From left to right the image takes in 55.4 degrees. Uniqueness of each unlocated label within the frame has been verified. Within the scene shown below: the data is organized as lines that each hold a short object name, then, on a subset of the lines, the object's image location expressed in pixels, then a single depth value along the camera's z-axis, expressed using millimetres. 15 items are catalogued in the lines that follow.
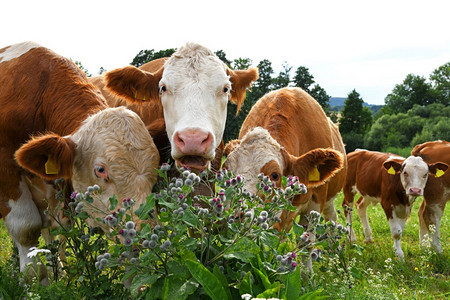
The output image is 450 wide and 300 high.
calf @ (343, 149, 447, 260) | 7586
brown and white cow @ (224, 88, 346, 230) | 4020
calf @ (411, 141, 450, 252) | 7824
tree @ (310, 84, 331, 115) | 51281
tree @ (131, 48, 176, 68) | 34675
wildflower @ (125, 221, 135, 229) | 2209
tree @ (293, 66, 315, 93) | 52884
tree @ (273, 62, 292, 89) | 51906
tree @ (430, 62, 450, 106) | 65450
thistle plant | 2430
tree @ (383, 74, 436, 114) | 67312
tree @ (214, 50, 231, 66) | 31278
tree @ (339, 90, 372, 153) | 56500
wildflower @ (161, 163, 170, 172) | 2663
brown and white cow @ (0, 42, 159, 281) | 3289
